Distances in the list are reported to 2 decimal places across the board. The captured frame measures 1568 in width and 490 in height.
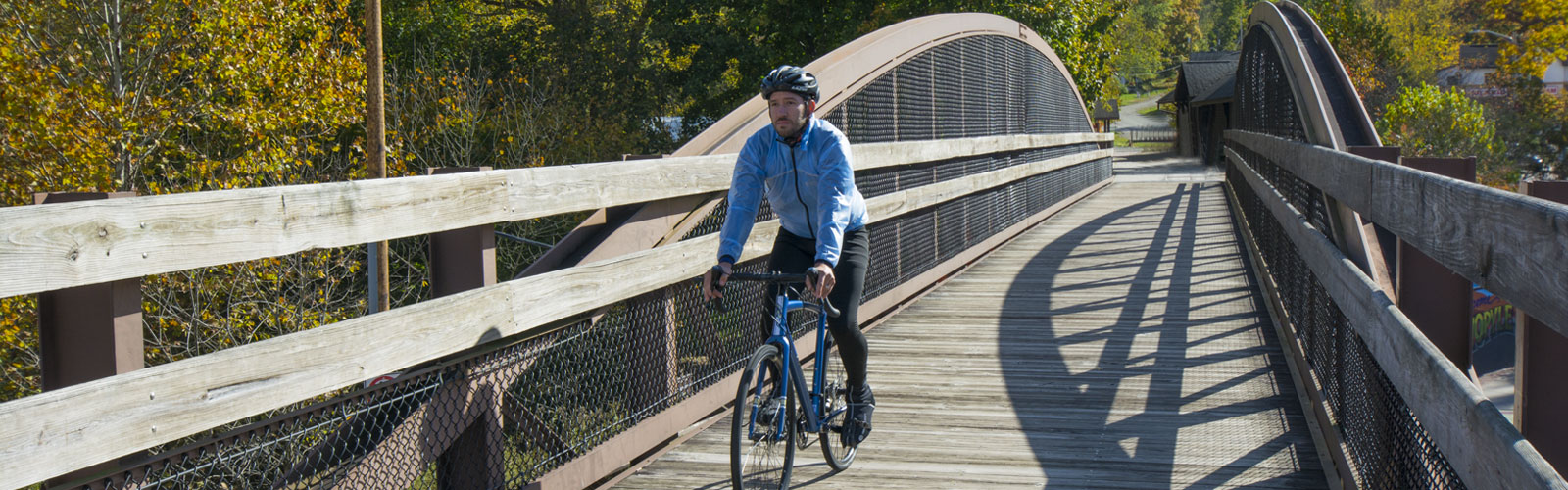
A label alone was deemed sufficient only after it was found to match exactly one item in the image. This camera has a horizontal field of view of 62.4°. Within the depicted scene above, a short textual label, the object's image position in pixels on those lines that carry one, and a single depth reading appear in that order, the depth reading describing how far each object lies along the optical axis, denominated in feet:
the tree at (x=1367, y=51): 173.88
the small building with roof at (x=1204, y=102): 176.65
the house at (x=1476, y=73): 244.38
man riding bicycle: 13.66
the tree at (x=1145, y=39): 373.20
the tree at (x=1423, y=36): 212.02
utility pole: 76.43
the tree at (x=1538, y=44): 163.22
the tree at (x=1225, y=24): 479.74
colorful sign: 131.03
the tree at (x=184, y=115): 73.87
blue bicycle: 12.92
